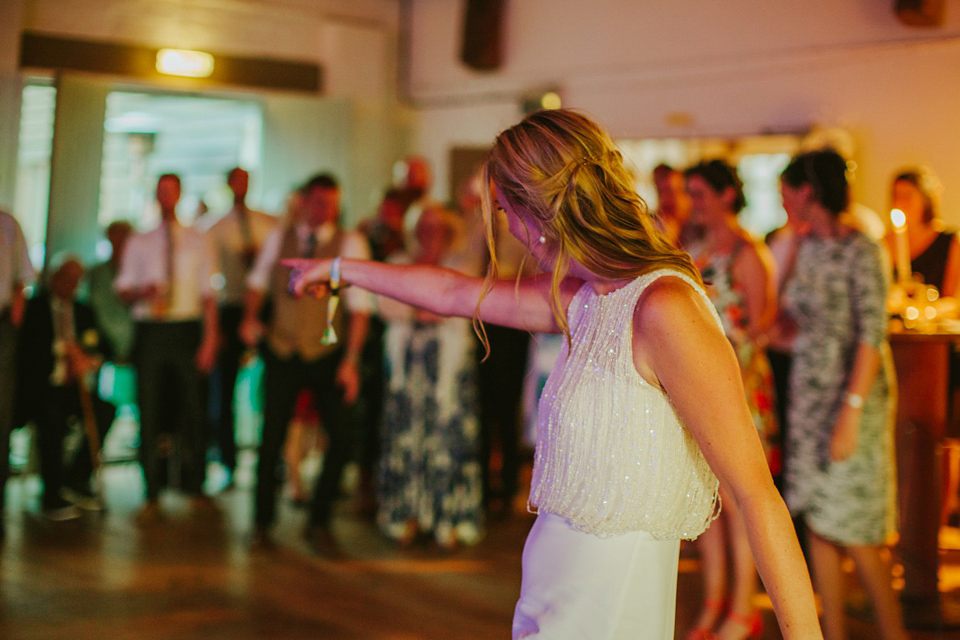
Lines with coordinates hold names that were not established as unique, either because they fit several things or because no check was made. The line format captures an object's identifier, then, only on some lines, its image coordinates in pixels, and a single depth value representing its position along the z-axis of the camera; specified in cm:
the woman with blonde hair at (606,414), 129
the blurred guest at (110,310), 518
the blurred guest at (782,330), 350
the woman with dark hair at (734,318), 291
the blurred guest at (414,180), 536
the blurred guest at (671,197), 451
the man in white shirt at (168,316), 463
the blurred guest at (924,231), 401
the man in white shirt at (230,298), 530
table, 306
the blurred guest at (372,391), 485
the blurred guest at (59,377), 464
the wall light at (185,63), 612
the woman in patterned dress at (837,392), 264
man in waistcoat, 410
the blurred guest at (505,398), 469
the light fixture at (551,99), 662
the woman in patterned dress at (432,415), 411
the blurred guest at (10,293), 406
